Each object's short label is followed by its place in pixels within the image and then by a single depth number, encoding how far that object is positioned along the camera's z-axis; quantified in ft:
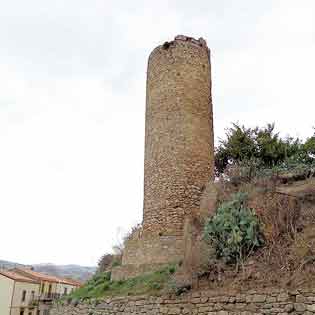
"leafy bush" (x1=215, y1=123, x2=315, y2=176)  54.29
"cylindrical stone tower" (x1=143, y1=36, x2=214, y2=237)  42.73
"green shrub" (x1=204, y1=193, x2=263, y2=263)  30.25
